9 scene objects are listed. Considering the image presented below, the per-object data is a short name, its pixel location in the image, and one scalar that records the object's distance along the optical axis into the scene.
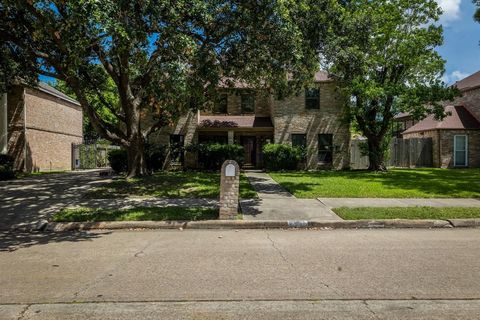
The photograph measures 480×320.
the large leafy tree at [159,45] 8.85
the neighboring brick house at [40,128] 22.64
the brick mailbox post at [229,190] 8.79
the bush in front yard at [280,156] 22.42
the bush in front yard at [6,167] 16.78
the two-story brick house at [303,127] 24.34
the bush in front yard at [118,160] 20.59
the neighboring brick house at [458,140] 28.30
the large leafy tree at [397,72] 20.17
